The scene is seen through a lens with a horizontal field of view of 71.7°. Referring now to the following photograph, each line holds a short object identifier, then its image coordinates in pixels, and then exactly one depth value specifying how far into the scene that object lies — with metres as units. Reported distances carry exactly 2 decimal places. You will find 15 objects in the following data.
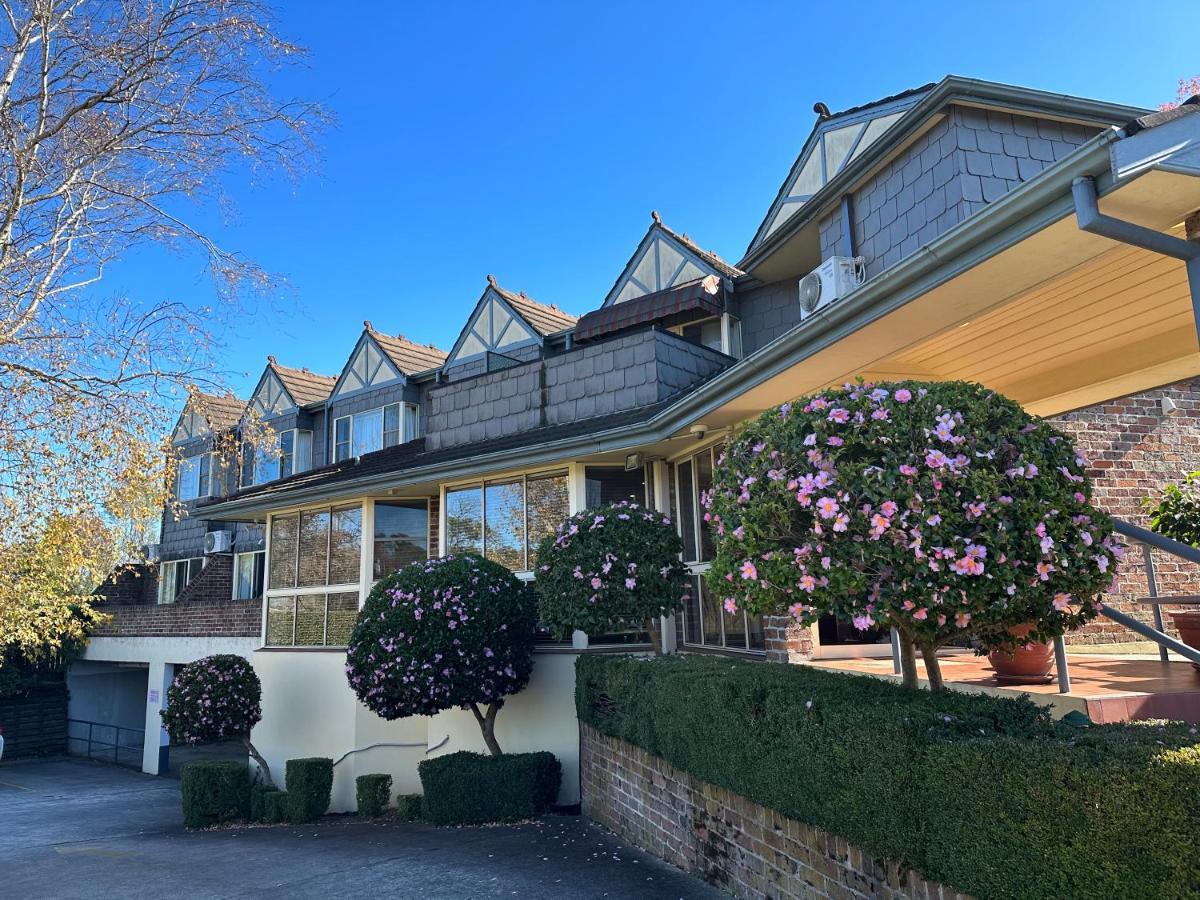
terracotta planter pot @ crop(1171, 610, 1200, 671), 6.05
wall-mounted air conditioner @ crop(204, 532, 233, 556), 21.98
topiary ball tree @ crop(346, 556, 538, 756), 9.12
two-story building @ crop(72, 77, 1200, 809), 4.33
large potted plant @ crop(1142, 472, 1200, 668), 6.15
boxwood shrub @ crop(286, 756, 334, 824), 10.90
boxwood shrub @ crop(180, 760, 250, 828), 11.44
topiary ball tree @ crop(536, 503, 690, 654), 7.94
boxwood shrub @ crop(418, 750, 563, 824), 8.70
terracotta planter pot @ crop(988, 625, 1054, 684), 5.22
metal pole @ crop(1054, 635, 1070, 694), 4.71
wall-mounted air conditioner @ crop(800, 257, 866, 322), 9.16
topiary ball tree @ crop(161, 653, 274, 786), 12.23
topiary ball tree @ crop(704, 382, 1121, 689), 3.54
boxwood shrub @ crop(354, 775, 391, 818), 10.70
